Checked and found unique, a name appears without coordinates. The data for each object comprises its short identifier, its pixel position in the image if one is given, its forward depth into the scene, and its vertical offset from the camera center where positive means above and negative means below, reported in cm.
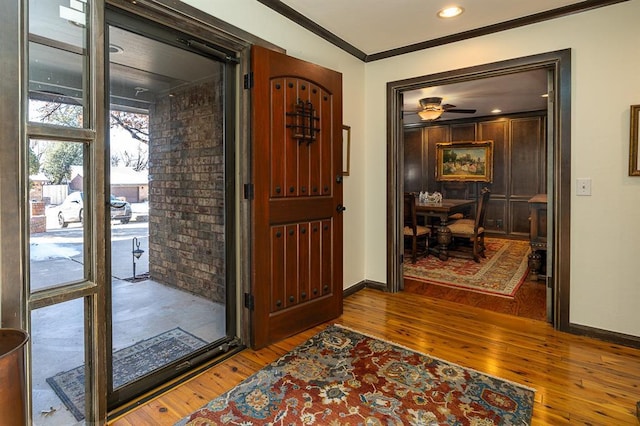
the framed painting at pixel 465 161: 697 +92
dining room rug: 392 -86
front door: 238 +8
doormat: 160 -91
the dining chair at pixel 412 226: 485 -29
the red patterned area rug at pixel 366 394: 170 -103
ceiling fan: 492 +140
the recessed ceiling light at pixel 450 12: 263 +150
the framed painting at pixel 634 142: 241 +44
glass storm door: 198 +0
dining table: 514 -20
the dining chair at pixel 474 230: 504 -37
